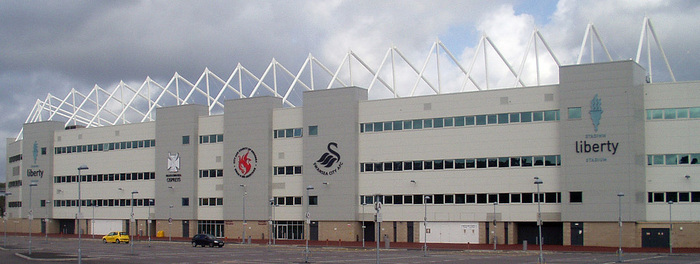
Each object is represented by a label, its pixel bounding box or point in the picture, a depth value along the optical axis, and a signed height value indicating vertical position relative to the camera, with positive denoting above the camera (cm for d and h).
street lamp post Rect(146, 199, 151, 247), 10279 -613
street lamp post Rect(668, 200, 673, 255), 6341 -520
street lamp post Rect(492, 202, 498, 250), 7616 -464
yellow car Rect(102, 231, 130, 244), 8961 -752
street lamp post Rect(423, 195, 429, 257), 7600 -283
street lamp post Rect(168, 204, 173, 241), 10001 -532
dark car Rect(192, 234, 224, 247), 7744 -689
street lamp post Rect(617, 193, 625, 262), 6511 -380
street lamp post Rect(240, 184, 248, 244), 9322 -197
